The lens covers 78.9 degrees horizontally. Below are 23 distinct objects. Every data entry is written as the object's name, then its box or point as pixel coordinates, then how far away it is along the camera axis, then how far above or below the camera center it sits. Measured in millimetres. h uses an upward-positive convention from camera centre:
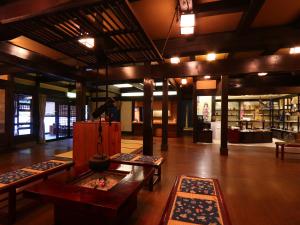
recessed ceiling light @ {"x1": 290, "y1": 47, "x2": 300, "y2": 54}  4220 +1543
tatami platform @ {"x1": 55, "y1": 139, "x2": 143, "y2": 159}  5678 -1215
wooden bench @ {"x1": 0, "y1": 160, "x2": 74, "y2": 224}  2191 -846
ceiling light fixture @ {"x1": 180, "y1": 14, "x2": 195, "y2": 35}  2723 +1408
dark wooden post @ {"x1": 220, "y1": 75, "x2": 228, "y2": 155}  5883 -111
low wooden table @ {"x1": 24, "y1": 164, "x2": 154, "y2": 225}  1586 -773
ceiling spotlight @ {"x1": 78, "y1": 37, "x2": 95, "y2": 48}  2193 +895
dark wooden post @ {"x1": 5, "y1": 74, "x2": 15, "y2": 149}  6504 +143
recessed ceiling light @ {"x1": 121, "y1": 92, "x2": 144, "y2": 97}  11225 +1270
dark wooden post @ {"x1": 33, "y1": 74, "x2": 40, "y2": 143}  7785 +90
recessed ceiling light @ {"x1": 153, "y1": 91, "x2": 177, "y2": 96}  10677 +1284
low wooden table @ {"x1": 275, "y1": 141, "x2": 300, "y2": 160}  5391 -877
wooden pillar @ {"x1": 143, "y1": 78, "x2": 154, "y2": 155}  4336 -86
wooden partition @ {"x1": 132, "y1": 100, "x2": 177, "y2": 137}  10297 -343
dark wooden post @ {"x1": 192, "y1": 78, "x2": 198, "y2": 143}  8453 +23
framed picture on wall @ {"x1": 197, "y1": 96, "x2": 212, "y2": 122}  10016 +449
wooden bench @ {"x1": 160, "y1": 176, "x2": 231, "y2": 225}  1526 -875
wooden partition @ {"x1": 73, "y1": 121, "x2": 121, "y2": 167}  3758 -527
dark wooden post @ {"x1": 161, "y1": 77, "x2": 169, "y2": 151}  6605 -131
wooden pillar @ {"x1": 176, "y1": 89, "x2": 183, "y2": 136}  10301 +55
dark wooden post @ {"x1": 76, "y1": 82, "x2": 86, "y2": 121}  4816 +377
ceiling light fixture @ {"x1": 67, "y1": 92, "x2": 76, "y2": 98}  8666 +959
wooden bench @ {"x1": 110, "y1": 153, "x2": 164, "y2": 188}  2930 -791
